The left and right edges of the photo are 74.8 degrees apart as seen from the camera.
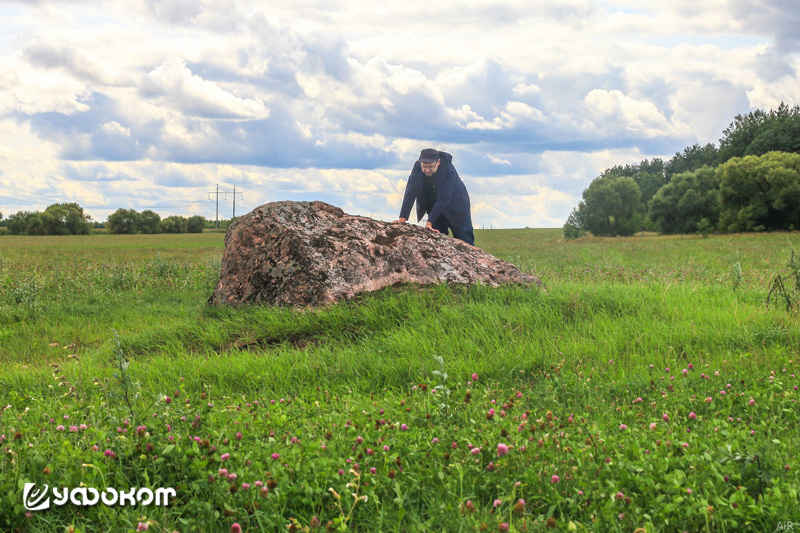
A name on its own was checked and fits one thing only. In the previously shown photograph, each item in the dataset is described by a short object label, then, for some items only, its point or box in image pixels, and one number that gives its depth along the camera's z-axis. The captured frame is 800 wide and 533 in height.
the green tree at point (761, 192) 55.03
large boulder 8.76
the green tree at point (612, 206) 78.56
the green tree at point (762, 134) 68.88
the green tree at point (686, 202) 69.19
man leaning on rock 11.48
